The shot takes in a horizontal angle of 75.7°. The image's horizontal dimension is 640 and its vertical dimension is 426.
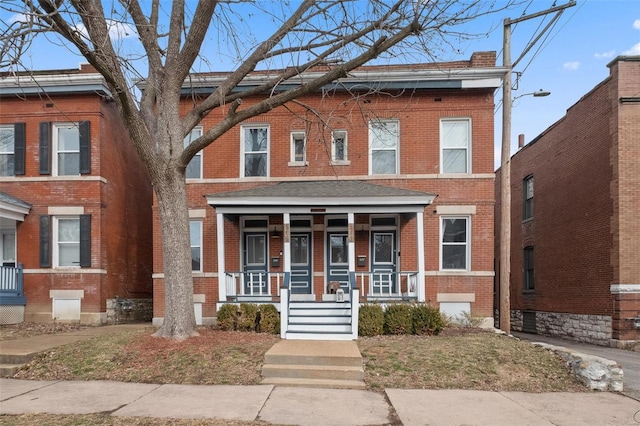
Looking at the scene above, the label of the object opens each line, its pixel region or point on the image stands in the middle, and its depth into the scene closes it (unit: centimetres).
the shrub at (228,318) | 992
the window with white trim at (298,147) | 1280
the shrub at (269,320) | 984
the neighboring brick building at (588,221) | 1195
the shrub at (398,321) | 973
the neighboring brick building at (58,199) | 1272
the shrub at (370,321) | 960
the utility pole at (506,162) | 1065
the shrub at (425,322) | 980
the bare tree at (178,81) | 776
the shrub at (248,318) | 991
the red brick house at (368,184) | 1208
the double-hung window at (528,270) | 1789
